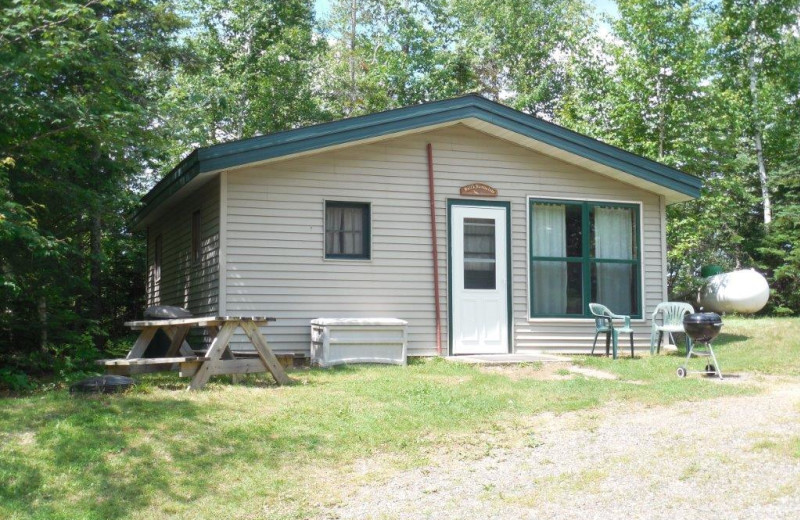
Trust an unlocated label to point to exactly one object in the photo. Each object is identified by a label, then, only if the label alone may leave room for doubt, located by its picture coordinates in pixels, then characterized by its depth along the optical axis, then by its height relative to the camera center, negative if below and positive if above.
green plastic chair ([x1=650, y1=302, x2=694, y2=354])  10.53 -0.28
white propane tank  16.17 +0.13
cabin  10.27 +0.98
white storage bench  9.69 -0.52
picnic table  7.60 -0.59
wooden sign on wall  11.24 +1.52
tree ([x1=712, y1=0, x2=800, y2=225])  21.52 +6.81
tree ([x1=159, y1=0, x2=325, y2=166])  22.61 +6.77
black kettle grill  8.38 -0.31
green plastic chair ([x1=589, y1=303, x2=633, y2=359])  10.72 -0.35
